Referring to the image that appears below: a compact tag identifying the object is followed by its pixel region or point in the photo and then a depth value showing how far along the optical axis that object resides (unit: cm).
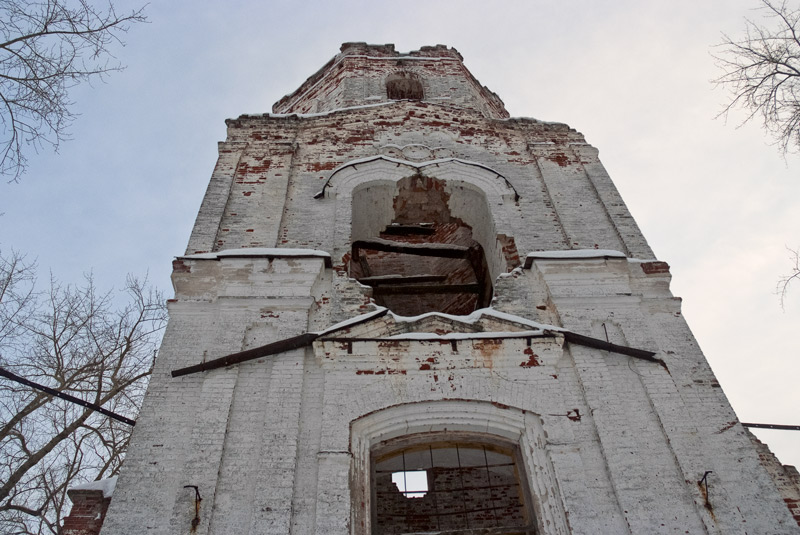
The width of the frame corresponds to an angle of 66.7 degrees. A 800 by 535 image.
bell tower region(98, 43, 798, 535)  452
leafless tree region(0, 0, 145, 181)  468
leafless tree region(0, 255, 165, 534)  829
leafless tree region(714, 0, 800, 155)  571
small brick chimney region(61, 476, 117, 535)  462
